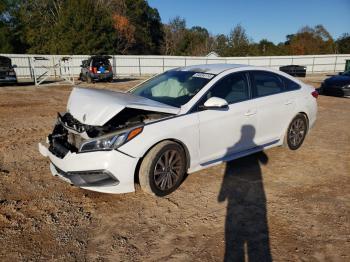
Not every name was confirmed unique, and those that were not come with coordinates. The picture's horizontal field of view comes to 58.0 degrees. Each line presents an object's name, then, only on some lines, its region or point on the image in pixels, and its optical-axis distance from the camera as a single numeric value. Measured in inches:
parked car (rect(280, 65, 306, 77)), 1279.8
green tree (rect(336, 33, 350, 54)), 2256.4
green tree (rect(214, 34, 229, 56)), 2178.9
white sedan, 140.9
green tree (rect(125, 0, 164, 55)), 2000.5
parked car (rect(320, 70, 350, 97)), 538.3
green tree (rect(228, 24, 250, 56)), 2103.8
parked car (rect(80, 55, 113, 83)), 815.7
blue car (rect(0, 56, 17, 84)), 674.2
